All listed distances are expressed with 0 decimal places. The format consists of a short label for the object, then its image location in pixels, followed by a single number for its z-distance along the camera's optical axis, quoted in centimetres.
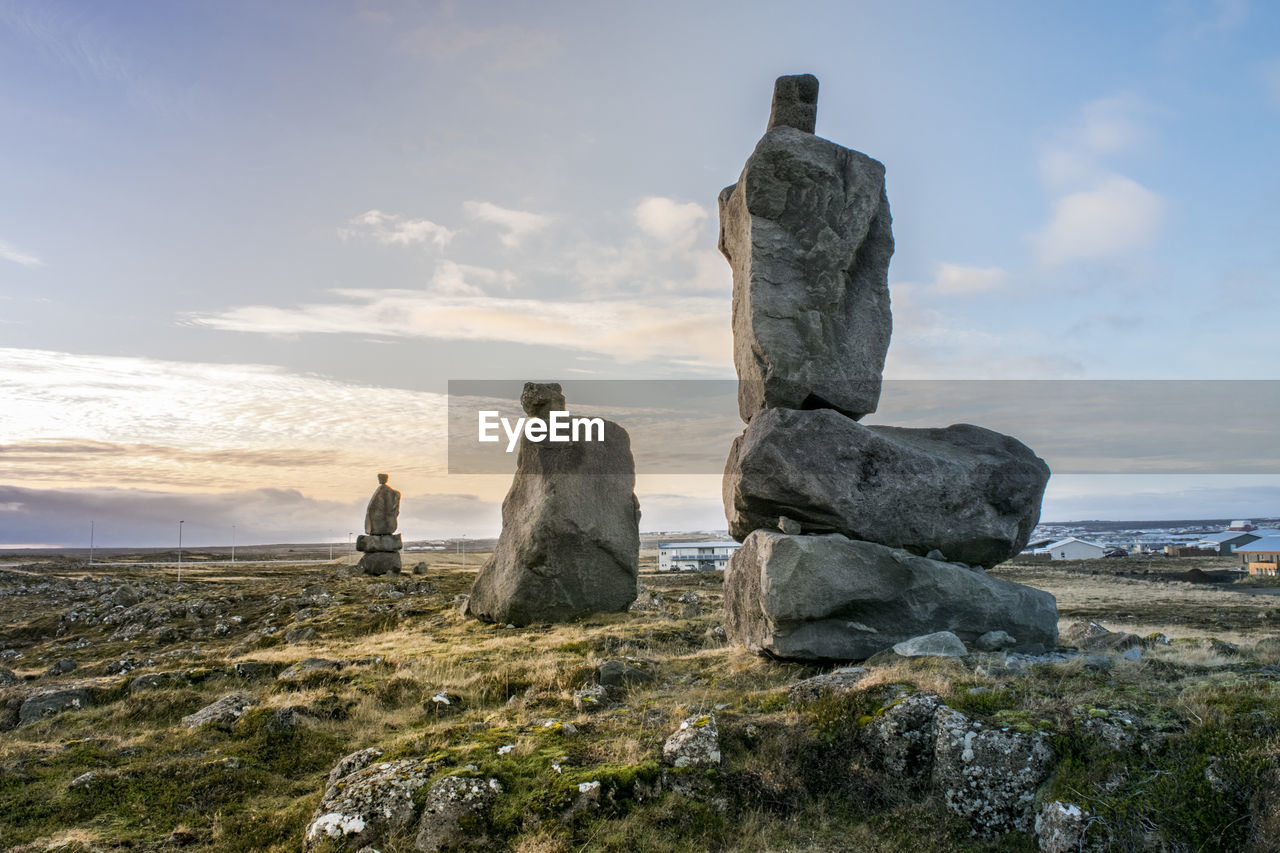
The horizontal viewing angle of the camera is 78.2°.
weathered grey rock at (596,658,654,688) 1180
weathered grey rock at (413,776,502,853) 692
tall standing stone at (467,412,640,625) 2002
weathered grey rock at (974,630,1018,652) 1180
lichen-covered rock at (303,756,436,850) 712
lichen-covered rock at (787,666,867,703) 883
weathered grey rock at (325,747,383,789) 835
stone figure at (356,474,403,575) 4138
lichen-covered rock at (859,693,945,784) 749
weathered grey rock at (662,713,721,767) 770
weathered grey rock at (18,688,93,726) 1244
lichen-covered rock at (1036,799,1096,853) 622
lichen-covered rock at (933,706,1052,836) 677
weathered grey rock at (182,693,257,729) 1116
